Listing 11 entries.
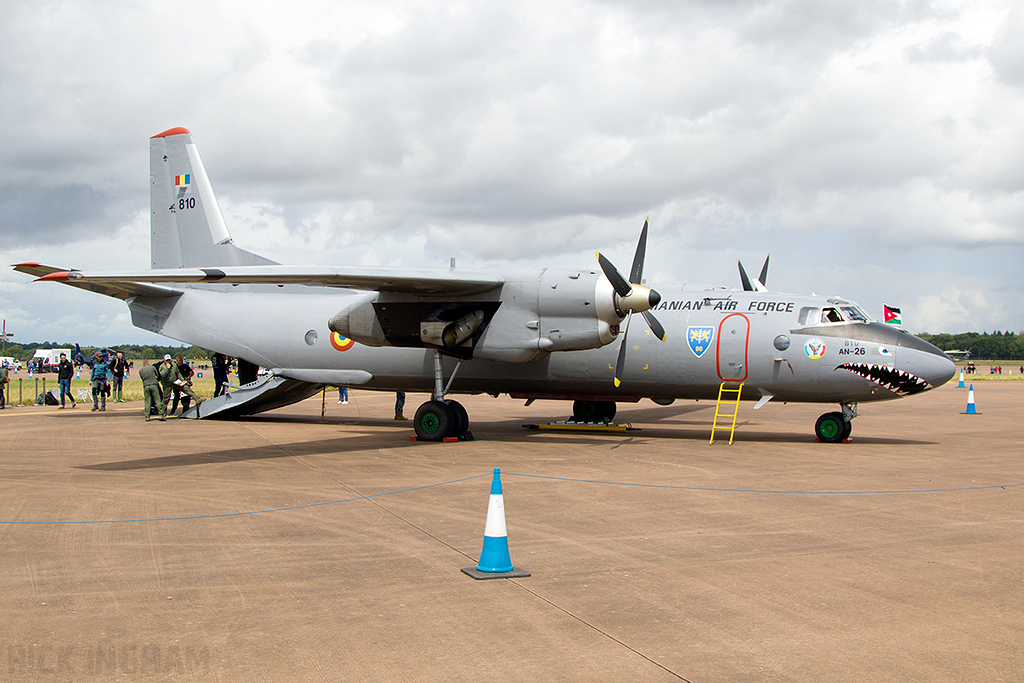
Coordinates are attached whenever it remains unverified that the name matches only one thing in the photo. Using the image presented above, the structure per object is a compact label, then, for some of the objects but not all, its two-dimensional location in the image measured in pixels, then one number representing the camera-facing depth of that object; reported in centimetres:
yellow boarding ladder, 1659
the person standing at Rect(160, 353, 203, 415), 2228
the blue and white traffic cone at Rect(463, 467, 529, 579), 638
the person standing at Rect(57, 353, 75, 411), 2667
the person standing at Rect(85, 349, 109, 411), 2562
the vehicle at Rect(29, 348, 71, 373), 8195
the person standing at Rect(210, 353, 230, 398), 2356
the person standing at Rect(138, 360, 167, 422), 2167
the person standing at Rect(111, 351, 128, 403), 3033
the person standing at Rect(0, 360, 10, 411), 2673
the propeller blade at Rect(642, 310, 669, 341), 1633
